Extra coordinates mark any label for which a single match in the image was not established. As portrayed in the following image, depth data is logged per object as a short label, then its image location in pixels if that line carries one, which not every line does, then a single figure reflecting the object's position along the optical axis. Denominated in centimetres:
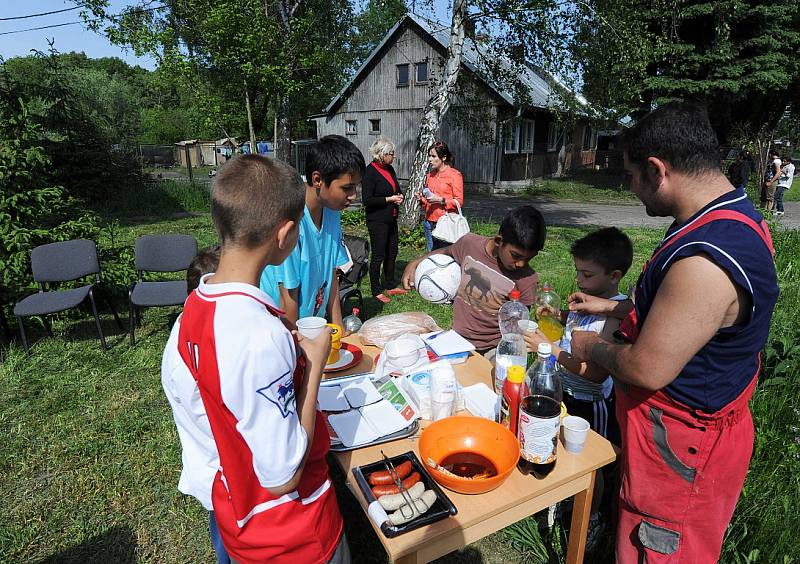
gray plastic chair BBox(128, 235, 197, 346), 515
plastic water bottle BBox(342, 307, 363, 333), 295
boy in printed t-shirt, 261
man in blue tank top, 134
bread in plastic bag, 278
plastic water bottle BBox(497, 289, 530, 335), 244
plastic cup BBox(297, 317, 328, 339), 180
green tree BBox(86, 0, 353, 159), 1075
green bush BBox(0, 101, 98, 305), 518
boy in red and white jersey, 111
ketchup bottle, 166
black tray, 140
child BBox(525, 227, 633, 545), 234
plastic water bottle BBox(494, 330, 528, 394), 202
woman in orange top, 638
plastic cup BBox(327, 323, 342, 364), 242
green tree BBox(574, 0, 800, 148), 1530
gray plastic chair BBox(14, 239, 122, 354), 475
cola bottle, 154
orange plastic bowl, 165
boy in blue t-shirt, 230
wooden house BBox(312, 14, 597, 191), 1900
